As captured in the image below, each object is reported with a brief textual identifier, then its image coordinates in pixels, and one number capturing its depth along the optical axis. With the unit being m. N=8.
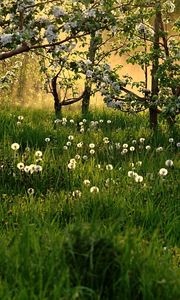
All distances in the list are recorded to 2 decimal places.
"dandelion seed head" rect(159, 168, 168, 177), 10.58
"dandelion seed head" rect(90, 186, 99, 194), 9.61
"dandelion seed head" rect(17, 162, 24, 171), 11.12
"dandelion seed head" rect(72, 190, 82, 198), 9.58
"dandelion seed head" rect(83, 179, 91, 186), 10.36
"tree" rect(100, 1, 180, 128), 16.64
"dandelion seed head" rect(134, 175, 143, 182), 10.29
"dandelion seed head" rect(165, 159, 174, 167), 11.59
